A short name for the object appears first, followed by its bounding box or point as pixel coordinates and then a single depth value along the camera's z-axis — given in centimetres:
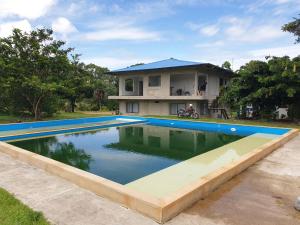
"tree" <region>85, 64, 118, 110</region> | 3284
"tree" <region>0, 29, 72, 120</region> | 1646
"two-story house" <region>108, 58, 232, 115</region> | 2234
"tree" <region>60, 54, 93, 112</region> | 1827
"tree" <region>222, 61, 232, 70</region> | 3553
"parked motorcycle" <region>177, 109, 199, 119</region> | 2034
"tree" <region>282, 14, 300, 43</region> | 1630
